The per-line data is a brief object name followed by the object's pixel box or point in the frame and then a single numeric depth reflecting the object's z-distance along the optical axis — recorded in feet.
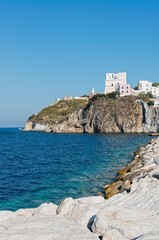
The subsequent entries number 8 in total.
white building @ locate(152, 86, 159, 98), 634.23
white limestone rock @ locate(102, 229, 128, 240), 32.87
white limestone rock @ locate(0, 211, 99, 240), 33.96
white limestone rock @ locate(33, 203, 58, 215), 44.22
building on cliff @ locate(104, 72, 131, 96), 586.78
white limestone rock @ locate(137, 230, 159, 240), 28.40
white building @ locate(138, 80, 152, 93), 646.74
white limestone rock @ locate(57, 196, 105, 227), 39.63
